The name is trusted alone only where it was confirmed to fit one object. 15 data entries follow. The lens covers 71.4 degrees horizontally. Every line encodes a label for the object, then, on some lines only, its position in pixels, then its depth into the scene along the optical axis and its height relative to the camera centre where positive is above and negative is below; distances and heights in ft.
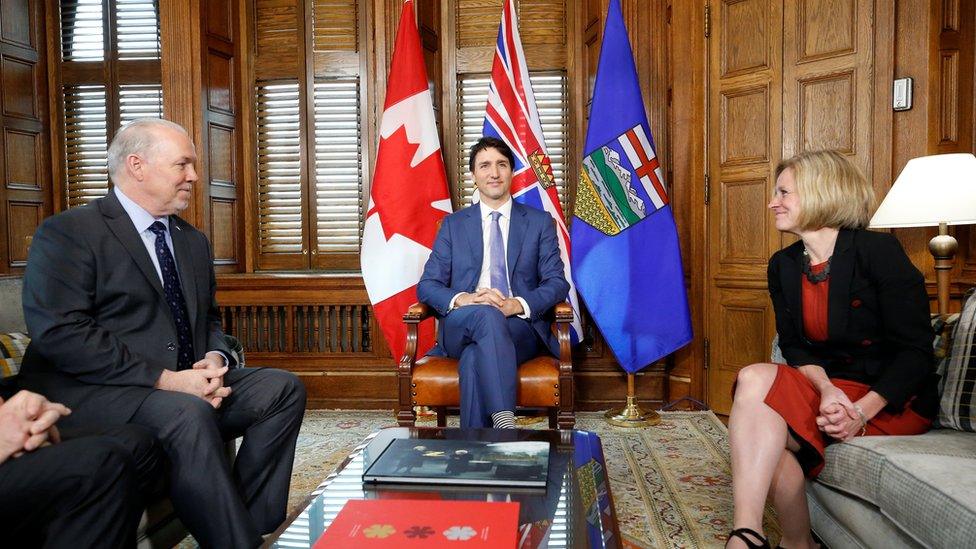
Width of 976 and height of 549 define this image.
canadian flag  11.68 +0.84
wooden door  10.28 +1.93
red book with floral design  3.58 -1.57
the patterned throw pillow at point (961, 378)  5.76 -1.19
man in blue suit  8.70 -0.38
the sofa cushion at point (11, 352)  5.84 -0.92
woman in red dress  5.53 -1.01
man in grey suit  5.41 -0.90
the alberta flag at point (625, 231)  11.33 +0.19
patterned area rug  7.05 -3.01
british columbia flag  11.59 +2.02
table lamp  8.19 +0.53
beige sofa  4.18 -1.72
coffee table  3.76 -1.62
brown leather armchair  8.17 -1.68
